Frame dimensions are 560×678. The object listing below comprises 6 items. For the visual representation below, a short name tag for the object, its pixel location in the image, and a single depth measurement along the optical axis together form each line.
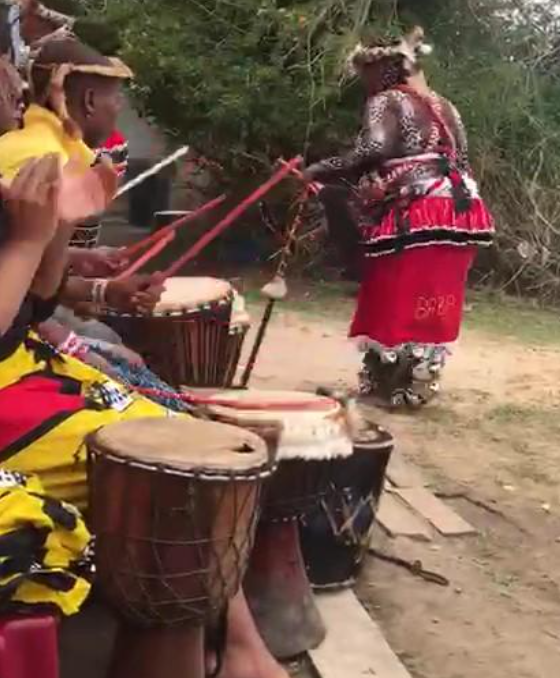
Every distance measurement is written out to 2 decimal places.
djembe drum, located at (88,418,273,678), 2.57
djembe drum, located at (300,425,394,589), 3.76
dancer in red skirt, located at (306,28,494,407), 5.88
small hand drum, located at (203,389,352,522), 3.18
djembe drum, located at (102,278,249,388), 4.64
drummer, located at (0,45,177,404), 3.44
